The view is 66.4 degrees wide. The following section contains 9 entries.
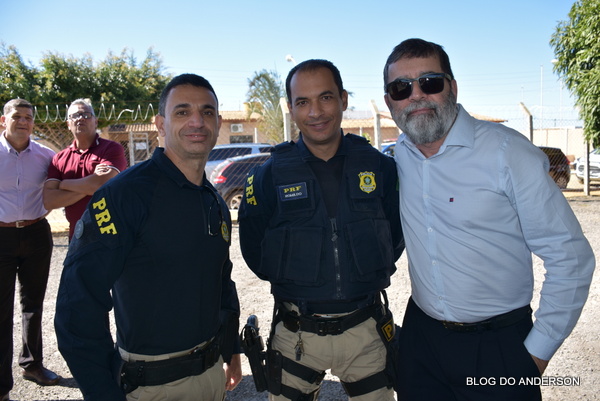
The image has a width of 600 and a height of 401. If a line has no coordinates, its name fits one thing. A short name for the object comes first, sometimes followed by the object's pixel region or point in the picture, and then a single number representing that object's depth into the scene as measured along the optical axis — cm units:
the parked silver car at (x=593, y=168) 1520
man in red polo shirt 366
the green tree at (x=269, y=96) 1454
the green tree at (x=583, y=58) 1086
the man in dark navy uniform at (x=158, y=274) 182
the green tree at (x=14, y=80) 1869
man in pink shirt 372
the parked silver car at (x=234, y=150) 1206
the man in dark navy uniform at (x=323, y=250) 248
